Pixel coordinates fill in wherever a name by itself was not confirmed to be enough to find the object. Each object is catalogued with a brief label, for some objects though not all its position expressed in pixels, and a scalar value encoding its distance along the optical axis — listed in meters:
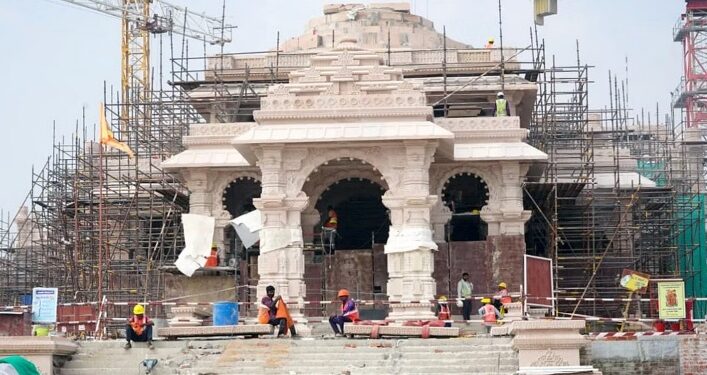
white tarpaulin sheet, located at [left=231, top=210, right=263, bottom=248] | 34.56
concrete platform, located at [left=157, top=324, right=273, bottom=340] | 26.55
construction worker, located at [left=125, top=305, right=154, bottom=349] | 26.31
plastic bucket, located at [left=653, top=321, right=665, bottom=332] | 28.78
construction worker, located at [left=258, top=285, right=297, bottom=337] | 27.44
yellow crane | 69.75
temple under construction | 35.53
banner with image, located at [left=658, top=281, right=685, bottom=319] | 28.48
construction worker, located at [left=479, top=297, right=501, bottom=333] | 29.22
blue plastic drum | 28.92
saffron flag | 36.91
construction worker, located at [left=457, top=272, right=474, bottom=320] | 32.12
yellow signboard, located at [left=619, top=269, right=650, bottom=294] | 31.52
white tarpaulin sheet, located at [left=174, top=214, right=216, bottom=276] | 35.25
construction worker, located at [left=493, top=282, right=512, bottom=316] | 31.12
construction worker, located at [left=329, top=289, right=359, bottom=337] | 27.20
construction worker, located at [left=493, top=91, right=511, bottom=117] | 36.84
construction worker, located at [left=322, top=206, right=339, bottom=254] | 35.31
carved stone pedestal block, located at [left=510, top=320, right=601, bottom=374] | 23.83
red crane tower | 79.31
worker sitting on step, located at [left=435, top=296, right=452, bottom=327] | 30.41
